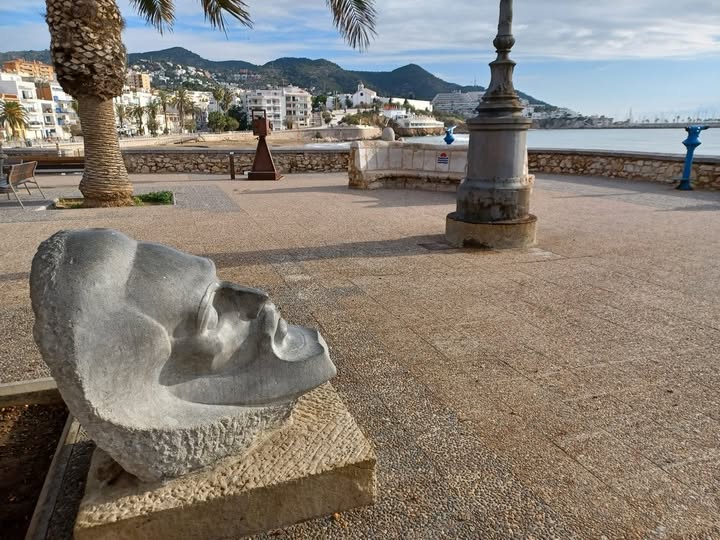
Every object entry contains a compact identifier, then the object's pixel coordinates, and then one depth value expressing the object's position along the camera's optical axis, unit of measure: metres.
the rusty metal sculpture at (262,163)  13.89
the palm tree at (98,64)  8.09
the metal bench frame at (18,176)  8.67
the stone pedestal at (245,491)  1.54
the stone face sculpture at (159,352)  1.35
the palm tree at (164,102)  89.57
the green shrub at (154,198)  9.68
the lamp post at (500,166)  5.88
